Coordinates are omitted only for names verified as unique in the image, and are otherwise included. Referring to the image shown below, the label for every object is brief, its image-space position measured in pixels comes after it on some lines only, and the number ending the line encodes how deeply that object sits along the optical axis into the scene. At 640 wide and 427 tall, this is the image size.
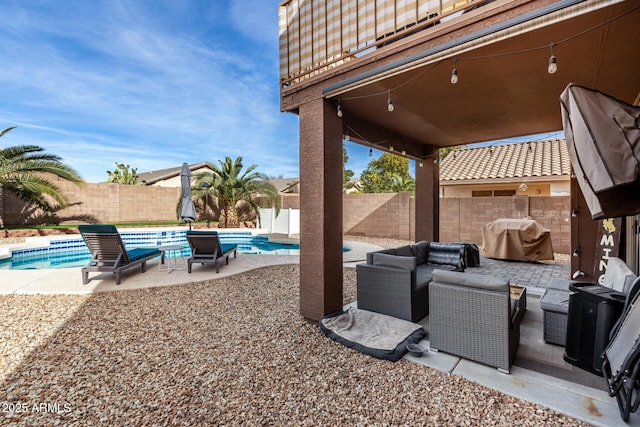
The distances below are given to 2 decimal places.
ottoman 3.18
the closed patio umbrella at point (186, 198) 8.28
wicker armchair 2.73
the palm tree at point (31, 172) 10.46
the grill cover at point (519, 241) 7.62
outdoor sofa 3.82
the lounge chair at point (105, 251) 5.66
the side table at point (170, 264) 6.91
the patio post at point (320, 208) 3.81
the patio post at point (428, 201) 7.55
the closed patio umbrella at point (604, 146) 1.88
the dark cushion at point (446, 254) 5.51
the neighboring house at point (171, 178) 25.99
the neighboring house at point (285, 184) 28.40
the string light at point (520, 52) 2.35
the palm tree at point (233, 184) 14.91
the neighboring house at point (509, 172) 11.59
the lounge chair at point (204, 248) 6.62
